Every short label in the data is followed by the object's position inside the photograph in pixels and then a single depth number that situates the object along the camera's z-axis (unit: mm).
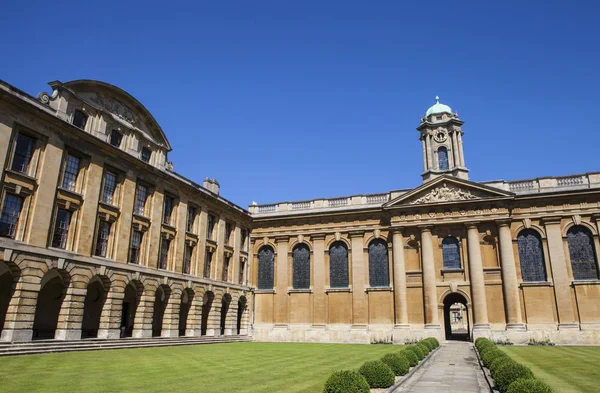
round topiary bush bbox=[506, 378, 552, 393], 8508
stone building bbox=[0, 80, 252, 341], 22547
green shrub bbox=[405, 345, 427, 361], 19444
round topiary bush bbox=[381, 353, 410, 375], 14711
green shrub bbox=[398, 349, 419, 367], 17438
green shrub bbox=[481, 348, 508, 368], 16119
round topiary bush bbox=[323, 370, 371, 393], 8977
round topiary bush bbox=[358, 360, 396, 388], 12086
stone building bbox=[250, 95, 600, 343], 35344
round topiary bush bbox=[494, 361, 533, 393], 10875
